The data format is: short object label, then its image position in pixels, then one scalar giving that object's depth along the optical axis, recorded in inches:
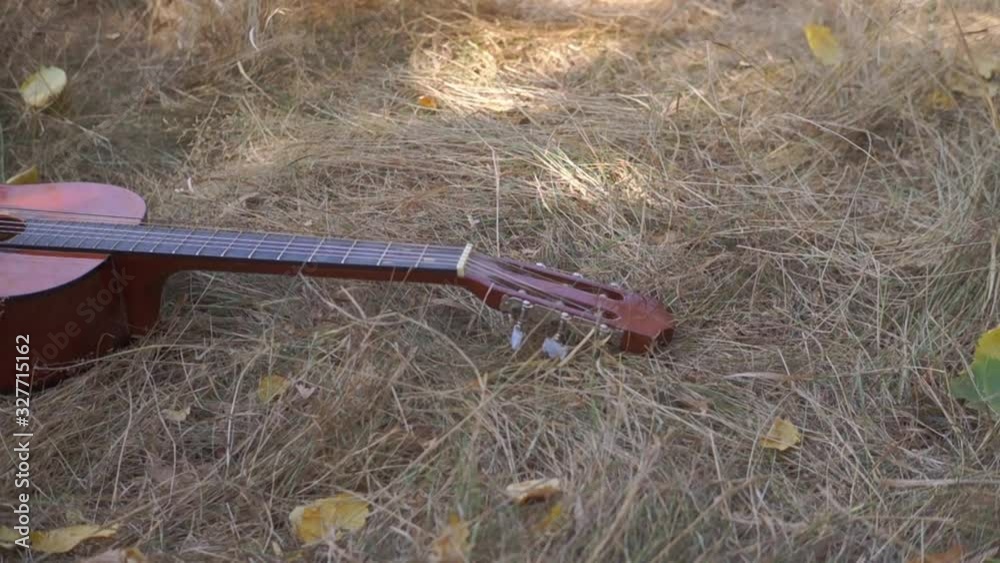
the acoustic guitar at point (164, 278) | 62.5
